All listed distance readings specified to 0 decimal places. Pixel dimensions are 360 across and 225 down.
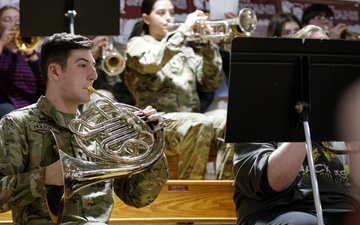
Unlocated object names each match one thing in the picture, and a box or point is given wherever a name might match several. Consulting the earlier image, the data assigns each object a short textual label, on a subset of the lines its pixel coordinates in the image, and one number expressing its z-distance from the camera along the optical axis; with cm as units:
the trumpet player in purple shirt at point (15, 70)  502
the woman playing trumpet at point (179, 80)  482
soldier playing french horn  296
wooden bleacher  440
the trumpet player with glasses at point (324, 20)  593
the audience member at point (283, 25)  556
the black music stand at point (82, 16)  466
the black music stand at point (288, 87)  281
